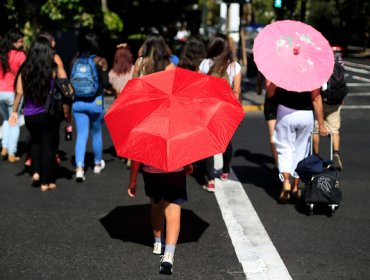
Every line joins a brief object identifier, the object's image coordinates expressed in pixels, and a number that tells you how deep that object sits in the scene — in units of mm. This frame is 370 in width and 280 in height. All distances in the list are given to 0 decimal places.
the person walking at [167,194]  4574
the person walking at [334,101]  7926
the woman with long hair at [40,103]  6715
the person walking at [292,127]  6156
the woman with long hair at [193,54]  7477
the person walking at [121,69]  8289
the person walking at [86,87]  7312
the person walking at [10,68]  8383
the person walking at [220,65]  6922
